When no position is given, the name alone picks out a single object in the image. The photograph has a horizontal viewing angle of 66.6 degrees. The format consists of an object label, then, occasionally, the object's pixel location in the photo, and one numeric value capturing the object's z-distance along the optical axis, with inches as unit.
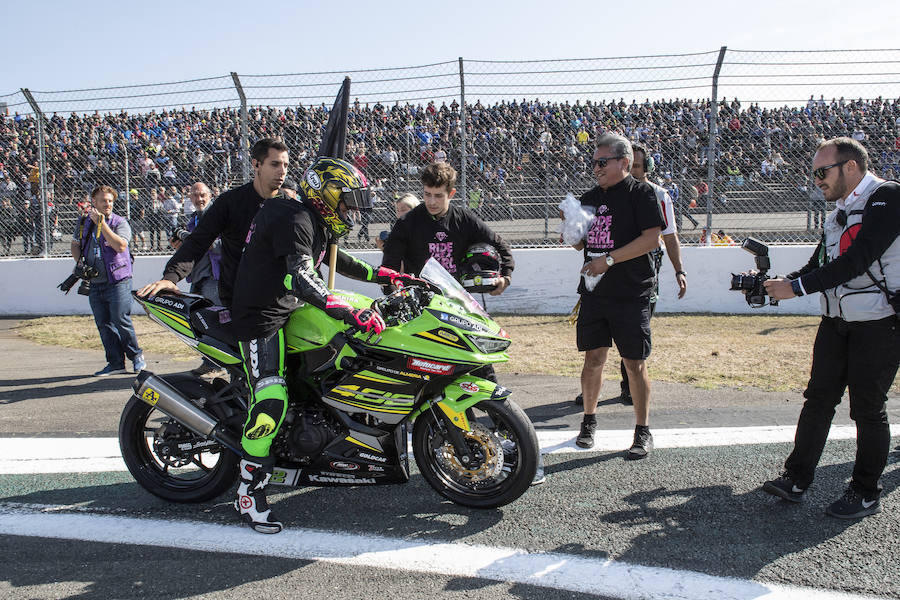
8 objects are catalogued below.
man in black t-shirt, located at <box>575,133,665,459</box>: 173.5
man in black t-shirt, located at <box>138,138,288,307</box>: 174.4
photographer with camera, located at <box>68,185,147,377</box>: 266.5
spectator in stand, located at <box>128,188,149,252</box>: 413.1
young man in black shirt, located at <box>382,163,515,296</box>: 188.1
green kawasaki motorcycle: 134.6
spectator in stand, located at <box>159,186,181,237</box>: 413.1
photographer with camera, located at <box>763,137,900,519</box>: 127.4
